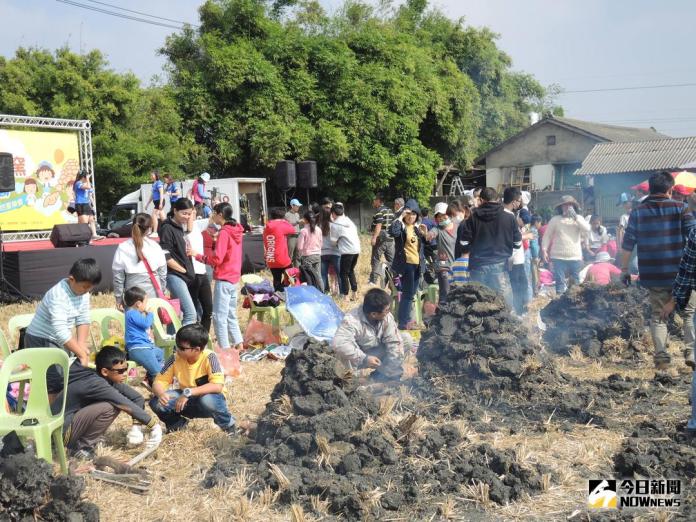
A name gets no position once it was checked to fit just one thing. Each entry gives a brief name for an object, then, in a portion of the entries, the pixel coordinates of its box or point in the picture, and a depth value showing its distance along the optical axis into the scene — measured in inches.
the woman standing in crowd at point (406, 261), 379.6
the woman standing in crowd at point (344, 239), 470.9
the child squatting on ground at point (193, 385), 208.4
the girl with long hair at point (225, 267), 324.2
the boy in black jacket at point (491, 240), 314.8
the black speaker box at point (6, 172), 541.3
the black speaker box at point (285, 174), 856.9
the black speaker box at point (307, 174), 904.9
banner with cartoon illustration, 650.8
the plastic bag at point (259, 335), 355.6
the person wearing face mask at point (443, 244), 397.7
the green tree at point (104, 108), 975.0
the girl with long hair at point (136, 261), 283.6
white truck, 830.5
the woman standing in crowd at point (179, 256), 305.0
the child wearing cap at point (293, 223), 540.3
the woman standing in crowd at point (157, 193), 804.0
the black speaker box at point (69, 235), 534.0
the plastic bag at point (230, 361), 301.4
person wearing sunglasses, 200.5
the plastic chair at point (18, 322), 274.4
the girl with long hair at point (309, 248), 458.3
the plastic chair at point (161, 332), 292.0
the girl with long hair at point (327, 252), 472.4
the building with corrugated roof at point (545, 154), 1652.3
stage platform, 494.6
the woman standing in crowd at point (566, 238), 437.7
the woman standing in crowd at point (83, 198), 659.4
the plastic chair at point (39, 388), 184.4
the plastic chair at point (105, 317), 293.1
